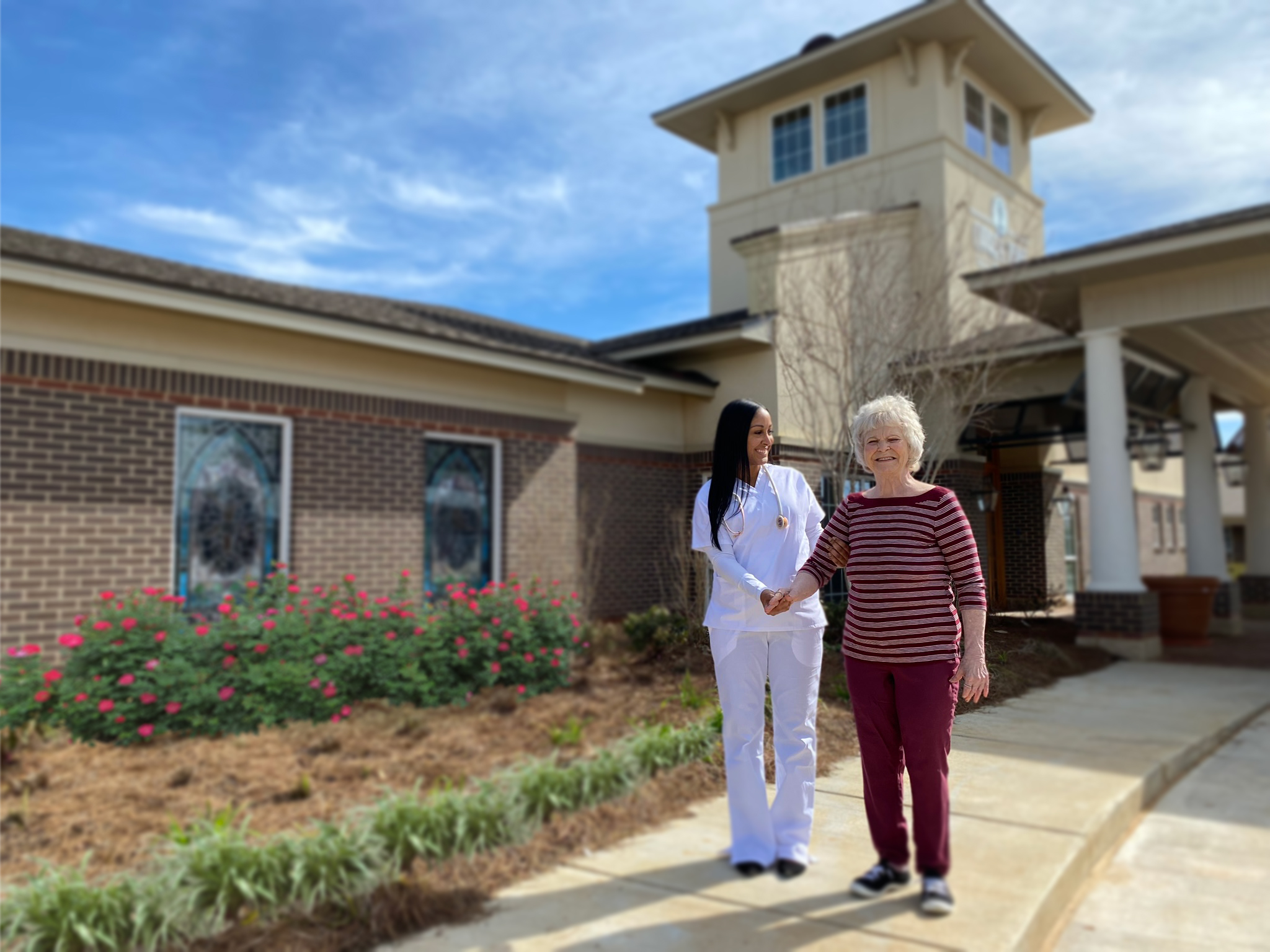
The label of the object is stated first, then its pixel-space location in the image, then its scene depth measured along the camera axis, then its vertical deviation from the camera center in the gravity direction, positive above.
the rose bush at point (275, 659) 6.80 -1.04
